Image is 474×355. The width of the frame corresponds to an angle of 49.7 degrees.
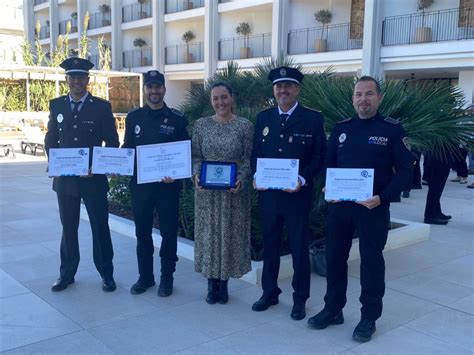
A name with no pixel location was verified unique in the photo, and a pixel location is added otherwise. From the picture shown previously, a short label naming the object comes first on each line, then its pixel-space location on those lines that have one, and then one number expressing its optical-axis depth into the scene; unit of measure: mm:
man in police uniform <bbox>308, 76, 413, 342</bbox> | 3576
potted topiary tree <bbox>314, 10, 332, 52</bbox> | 20672
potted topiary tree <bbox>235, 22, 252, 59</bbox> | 24453
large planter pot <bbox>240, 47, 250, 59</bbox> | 24422
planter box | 5047
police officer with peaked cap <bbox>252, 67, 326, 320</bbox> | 4012
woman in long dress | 4258
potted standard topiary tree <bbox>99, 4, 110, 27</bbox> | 33750
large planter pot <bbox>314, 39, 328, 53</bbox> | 20656
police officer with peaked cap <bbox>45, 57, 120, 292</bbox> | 4543
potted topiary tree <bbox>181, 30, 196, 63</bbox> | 28453
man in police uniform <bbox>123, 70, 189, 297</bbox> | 4465
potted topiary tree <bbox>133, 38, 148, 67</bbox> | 31422
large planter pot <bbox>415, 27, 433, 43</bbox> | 17078
